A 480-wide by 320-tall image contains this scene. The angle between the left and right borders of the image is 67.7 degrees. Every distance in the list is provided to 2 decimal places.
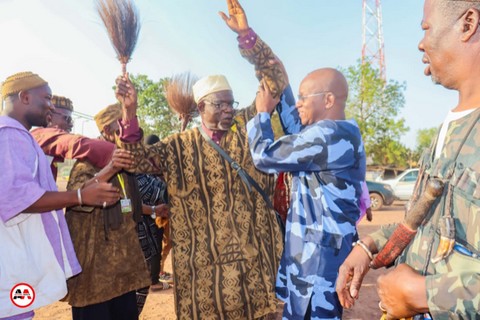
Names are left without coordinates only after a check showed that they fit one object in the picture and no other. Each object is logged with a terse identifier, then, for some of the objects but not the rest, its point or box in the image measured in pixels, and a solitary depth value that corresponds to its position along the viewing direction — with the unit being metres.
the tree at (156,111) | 21.19
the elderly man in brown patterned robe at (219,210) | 2.74
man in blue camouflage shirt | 2.25
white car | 16.90
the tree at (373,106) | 30.33
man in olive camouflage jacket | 0.98
